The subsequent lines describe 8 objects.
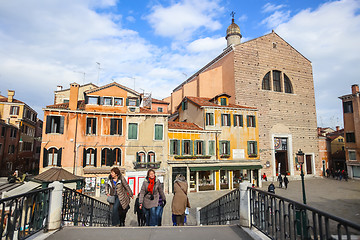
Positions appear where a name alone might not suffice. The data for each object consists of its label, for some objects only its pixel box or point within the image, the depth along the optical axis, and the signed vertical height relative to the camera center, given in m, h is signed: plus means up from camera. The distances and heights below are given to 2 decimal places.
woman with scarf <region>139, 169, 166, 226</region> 5.89 -1.29
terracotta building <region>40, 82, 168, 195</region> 19.61 +1.26
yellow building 22.22 +0.46
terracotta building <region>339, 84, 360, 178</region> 31.27 +3.11
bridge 3.70 -1.49
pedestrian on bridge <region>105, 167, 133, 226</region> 5.91 -1.24
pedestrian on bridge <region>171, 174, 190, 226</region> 6.37 -1.52
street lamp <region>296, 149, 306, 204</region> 13.48 -0.44
